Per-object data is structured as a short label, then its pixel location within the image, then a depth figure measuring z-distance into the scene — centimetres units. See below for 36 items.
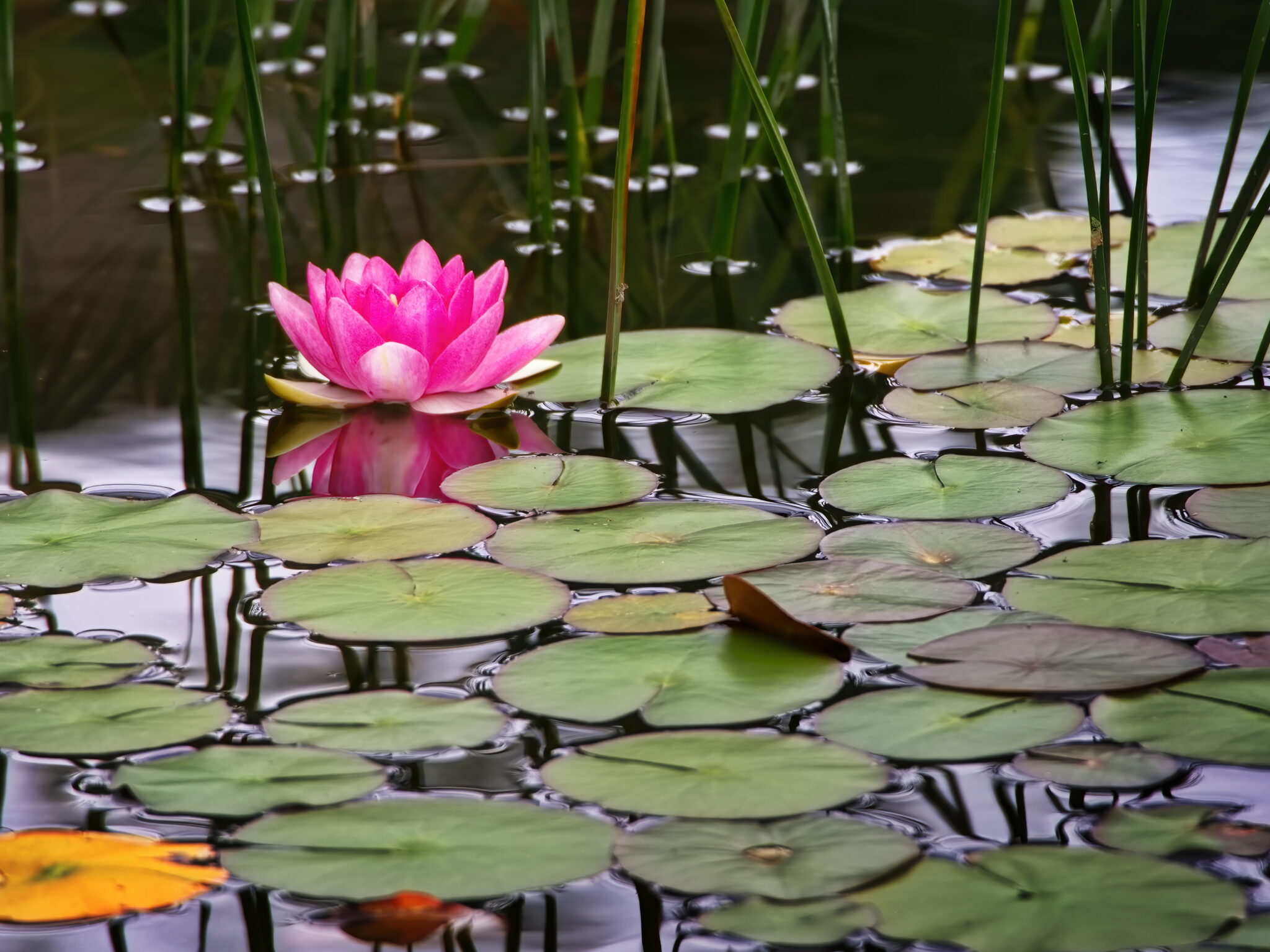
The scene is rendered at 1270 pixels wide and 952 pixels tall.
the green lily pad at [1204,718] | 389
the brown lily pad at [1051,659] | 392
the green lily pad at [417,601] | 399
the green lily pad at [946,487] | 410
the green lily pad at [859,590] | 399
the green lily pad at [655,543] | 404
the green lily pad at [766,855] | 382
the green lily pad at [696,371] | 425
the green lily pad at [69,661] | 395
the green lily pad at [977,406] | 421
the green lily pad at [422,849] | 383
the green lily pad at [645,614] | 399
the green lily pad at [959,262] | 445
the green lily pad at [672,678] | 393
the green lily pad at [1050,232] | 450
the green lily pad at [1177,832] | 384
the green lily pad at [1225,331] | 429
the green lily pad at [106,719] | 391
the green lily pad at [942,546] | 403
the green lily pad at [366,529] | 406
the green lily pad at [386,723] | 391
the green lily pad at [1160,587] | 397
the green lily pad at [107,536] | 405
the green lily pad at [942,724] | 389
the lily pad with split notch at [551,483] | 412
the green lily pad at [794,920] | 380
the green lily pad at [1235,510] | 406
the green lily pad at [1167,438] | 412
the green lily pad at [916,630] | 396
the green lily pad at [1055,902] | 379
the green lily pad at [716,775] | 386
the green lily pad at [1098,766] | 387
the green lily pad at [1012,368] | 426
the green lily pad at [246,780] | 387
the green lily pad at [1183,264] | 440
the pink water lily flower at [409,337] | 420
